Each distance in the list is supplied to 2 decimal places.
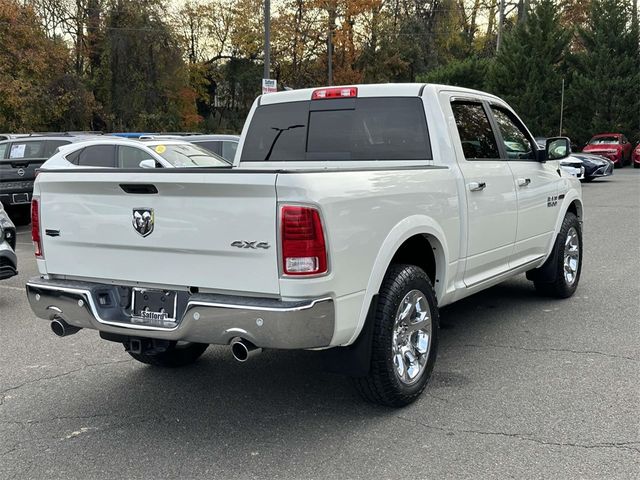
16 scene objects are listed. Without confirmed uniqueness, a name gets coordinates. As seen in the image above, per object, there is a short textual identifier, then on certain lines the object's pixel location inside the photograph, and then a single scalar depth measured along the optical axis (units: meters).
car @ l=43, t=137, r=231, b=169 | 11.16
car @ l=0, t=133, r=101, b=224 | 12.37
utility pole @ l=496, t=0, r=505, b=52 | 34.81
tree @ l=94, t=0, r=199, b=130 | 35.44
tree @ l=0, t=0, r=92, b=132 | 27.67
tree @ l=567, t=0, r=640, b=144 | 36.22
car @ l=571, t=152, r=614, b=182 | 22.27
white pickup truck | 3.33
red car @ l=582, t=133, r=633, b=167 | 30.95
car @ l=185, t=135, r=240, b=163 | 14.12
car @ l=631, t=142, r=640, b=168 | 30.48
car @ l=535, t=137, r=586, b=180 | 21.34
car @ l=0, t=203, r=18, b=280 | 6.70
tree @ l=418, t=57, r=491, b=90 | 38.09
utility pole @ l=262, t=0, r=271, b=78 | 19.86
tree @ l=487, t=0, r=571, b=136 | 36.00
